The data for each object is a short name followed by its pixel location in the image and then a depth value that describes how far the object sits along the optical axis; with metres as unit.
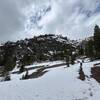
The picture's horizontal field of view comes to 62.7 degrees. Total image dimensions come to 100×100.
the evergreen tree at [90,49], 34.04
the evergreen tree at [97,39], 28.75
